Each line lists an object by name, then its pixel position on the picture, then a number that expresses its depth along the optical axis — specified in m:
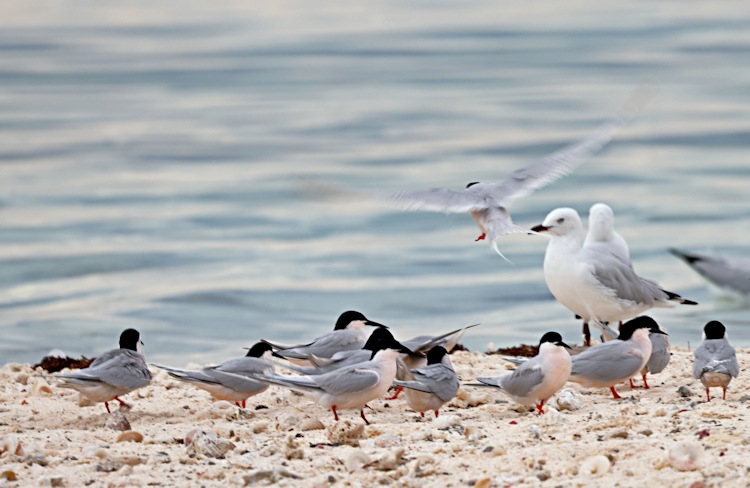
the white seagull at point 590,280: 18.81
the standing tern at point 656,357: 15.83
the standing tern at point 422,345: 16.03
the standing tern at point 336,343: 15.82
